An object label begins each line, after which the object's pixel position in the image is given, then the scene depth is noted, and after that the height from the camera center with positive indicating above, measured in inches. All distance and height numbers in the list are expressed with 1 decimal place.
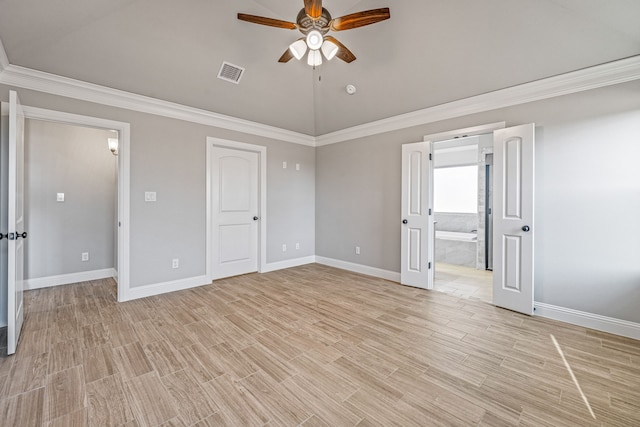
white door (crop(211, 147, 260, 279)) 169.9 -0.2
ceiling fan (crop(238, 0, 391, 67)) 83.4 +63.5
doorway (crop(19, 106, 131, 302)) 131.0 +1.7
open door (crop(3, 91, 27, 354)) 84.7 -4.9
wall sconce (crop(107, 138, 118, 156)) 165.3 +42.0
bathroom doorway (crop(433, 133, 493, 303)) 169.2 -6.5
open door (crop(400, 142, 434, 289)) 150.6 -3.4
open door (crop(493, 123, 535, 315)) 116.5 -2.9
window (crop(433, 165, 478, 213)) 261.3 +22.9
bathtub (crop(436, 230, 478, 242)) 214.8 -21.3
